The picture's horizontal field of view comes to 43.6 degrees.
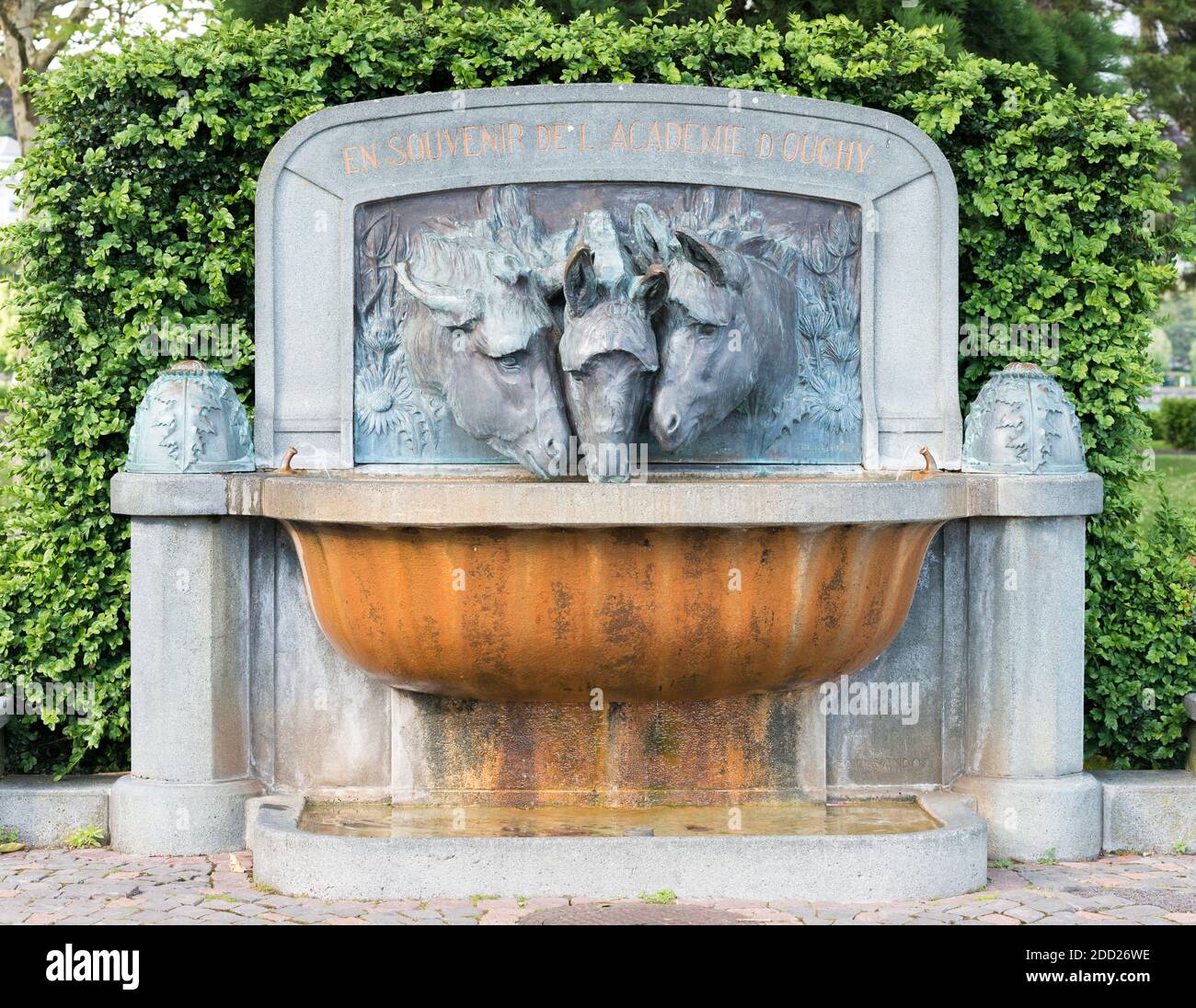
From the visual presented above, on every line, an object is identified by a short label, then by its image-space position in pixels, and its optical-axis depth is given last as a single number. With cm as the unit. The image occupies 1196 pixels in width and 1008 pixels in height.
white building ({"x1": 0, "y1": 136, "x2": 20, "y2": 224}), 3234
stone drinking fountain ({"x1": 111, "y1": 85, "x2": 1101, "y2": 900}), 480
